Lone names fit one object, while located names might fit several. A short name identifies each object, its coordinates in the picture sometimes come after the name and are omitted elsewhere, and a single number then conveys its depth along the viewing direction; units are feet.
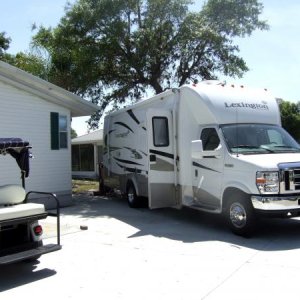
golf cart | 15.61
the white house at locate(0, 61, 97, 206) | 30.85
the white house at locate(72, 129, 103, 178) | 72.82
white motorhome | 20.72
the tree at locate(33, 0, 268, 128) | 42.65
